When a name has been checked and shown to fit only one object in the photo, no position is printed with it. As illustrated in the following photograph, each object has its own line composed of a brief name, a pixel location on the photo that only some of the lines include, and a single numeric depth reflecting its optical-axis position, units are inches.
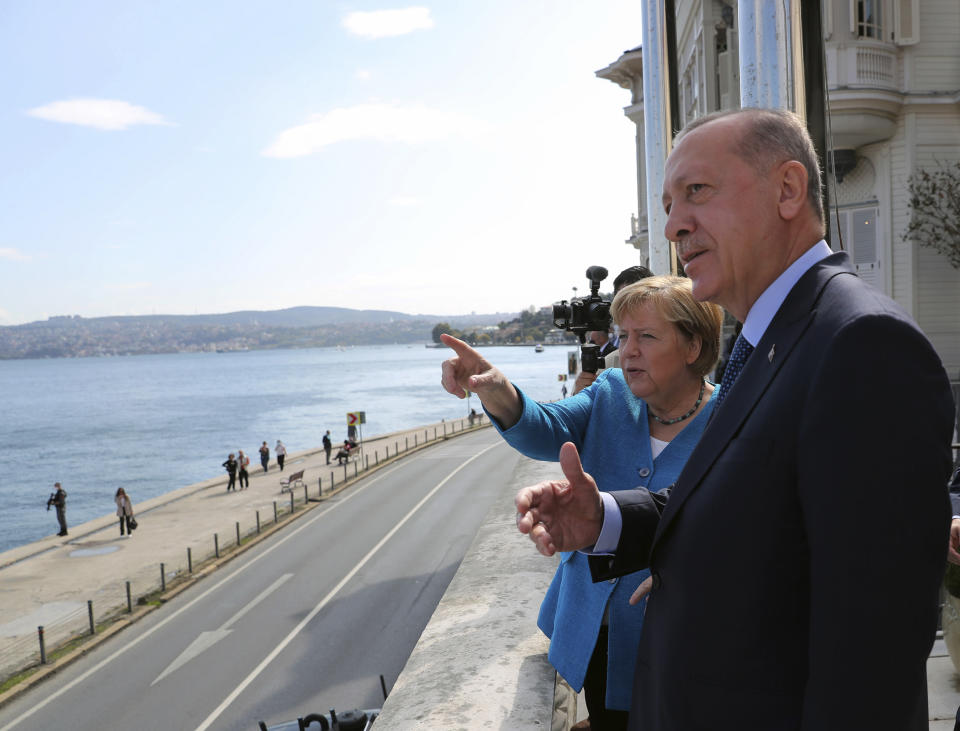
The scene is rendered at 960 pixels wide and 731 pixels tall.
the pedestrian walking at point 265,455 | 2155.5
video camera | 243.0
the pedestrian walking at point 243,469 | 1885.3
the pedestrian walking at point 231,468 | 1811.0
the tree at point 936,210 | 603.8
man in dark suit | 46.4
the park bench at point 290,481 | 1640.5
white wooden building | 606.5
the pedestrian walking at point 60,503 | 1502.2
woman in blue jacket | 99.8
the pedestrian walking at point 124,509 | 1393.9
